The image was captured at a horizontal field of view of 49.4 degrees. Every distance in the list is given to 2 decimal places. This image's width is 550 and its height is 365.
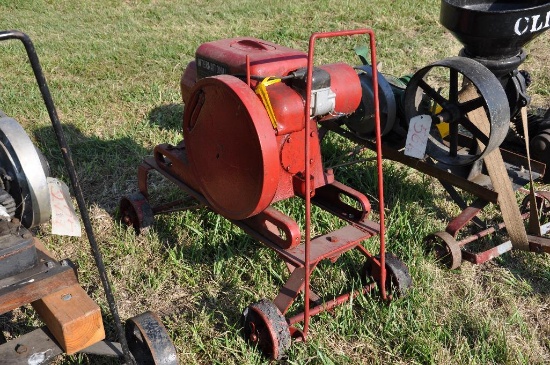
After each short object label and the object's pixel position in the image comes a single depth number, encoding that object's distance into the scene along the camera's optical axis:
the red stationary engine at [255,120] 2.53
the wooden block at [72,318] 1.98
